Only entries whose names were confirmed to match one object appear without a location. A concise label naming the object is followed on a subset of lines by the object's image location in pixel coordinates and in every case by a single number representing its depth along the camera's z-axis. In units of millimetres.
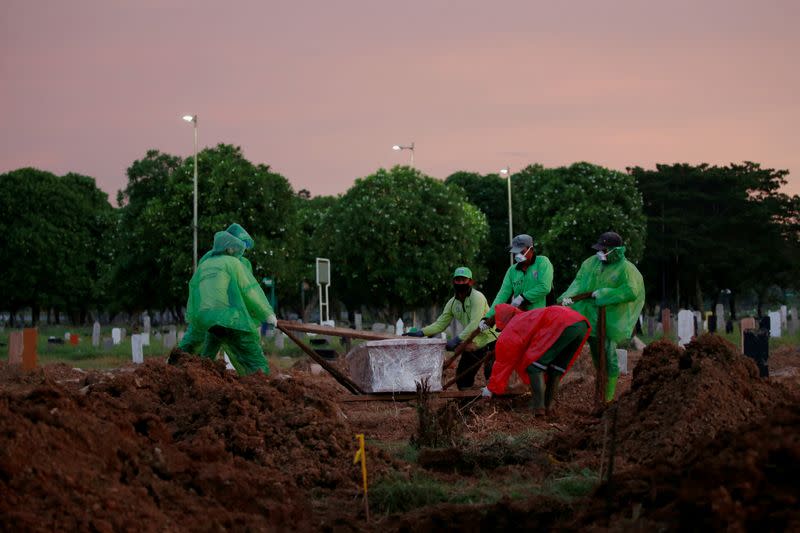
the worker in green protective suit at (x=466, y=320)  13336
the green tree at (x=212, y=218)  48188
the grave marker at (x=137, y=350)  27000
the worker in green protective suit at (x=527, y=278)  13273
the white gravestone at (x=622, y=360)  20266
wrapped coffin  11484
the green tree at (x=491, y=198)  70312
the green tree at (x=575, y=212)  56031
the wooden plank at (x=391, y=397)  11578
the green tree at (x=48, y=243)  64875
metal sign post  35216
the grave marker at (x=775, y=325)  31116
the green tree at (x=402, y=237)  52750
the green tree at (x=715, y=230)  63125
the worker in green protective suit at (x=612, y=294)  13000
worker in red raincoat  11773
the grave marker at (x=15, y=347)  26438
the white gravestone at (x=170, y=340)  33188
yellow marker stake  7369
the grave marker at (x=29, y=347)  24594
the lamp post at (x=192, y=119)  43125
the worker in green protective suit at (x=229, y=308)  12961
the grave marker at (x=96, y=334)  36559
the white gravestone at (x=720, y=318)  36562
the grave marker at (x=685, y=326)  25734
